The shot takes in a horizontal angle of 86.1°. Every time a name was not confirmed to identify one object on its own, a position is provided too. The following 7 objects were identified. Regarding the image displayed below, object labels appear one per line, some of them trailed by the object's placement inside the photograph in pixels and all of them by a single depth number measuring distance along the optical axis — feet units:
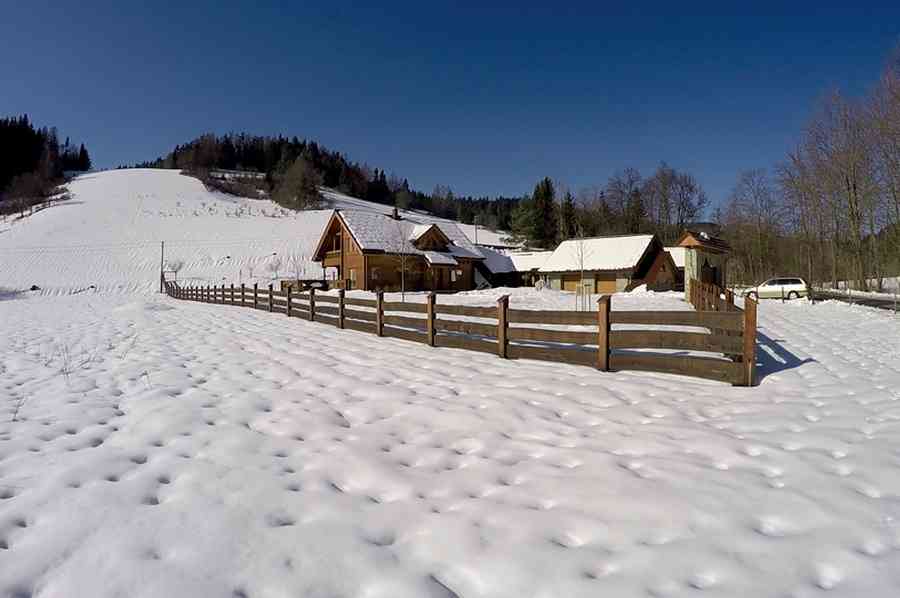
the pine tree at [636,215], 208.95
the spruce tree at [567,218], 203.62
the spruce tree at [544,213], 213.25
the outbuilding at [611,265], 117.29
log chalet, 116.26
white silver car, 95.61
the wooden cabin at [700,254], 75.41
